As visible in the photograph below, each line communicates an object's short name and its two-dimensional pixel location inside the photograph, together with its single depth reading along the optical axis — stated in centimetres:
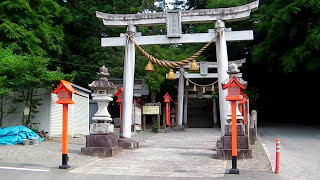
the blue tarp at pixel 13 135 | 1404
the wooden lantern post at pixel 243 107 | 1374
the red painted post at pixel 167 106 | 2584
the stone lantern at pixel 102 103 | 1232
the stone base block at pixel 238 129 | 1145
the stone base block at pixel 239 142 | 1132
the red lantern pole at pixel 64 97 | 1002
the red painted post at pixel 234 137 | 908
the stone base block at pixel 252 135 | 1603
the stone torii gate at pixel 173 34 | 1332
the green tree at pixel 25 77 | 1470
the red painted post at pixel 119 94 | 1733
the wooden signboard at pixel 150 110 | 2412
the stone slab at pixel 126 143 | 1395
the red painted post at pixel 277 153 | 887
